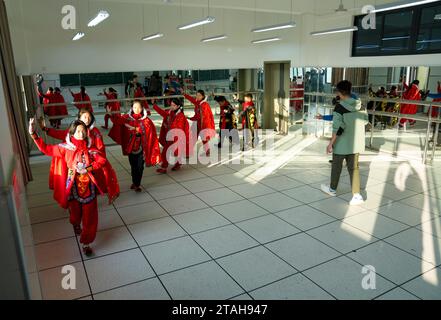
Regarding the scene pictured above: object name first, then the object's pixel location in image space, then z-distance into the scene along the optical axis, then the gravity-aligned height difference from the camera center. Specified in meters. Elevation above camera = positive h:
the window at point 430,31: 6.39 +0.80
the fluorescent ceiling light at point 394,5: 4.48 +1.01
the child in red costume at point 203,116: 6.77 -0.70
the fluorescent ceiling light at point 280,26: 5.79 +0.89
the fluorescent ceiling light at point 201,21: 5.38 +0.94
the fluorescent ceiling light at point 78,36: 6.84 +0.94
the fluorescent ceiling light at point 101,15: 4.85 +0.95
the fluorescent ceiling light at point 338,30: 6.38 +0.88
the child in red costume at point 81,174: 3.12 -0.81
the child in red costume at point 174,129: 5.63 -0.80
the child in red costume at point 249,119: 7.11 -0.82
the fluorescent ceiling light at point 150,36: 7.18 +0.94
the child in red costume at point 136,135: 4.57 -0.71
